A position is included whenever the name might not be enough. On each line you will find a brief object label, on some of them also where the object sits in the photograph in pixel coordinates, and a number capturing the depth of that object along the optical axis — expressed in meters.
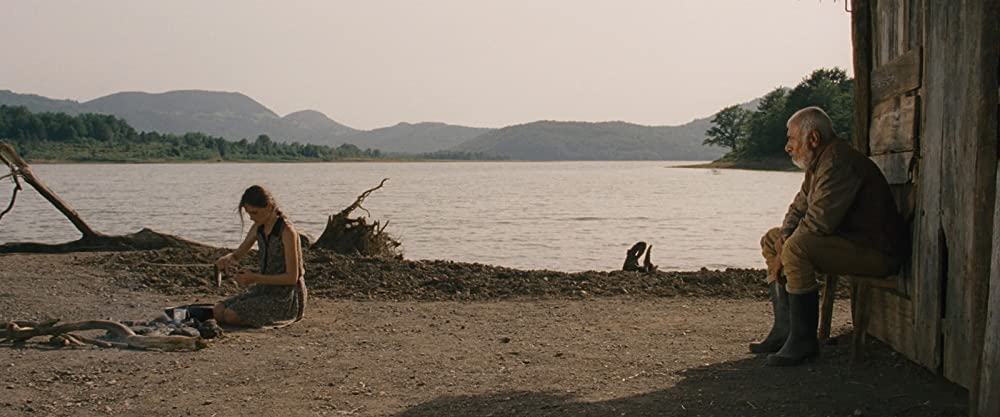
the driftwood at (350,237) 15.23
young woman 8.95
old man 6.43
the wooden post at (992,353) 4.84
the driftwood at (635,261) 13.96
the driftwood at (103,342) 8.05
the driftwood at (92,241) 15.31
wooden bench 6.93
